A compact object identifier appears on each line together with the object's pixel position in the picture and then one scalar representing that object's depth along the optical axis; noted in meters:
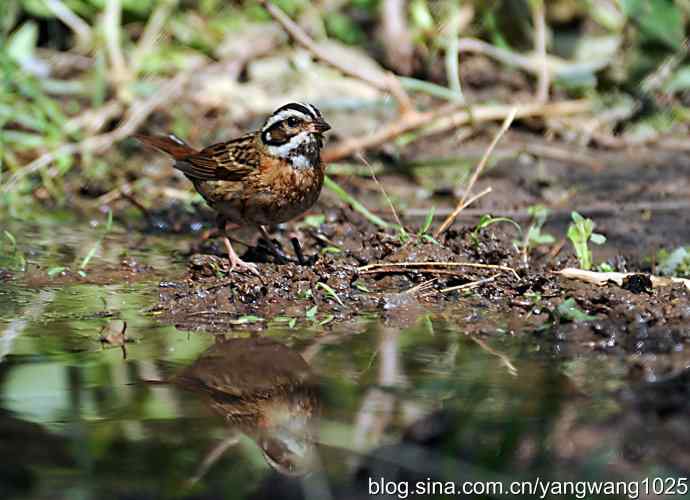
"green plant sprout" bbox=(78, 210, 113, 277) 10.96
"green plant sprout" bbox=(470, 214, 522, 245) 10.86
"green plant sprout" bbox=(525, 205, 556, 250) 11.35
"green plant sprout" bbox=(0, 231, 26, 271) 11.20
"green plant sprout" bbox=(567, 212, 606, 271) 10.44
